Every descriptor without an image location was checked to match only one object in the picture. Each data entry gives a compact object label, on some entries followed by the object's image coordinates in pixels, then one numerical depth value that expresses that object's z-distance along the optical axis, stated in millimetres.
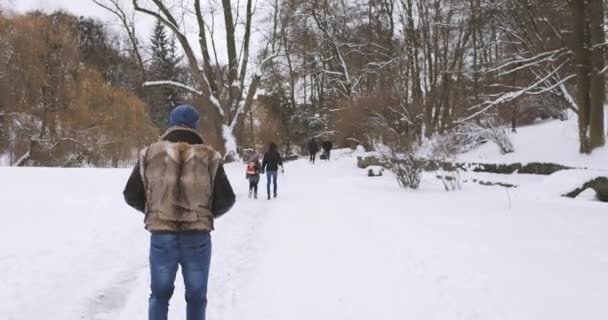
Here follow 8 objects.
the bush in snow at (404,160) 13445
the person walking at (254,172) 13867
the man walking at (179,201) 3365
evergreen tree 50194
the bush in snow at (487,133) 19156
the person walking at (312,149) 30734
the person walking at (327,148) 32281
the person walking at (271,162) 14203
